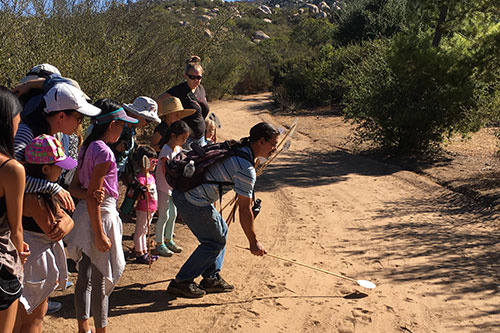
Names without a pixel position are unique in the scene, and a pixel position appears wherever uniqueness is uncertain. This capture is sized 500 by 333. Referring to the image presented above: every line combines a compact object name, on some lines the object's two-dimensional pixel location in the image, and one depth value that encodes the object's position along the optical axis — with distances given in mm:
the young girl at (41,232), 3123
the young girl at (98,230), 3682
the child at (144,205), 5523
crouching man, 4418
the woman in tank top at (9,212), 2645
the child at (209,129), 7675
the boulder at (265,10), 81750
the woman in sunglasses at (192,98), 6848
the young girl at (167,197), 5508
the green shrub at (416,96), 11266
